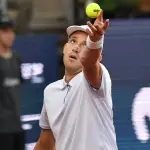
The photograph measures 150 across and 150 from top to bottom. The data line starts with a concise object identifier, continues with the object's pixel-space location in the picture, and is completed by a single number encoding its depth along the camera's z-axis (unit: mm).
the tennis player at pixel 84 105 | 6879
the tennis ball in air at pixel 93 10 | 7492
